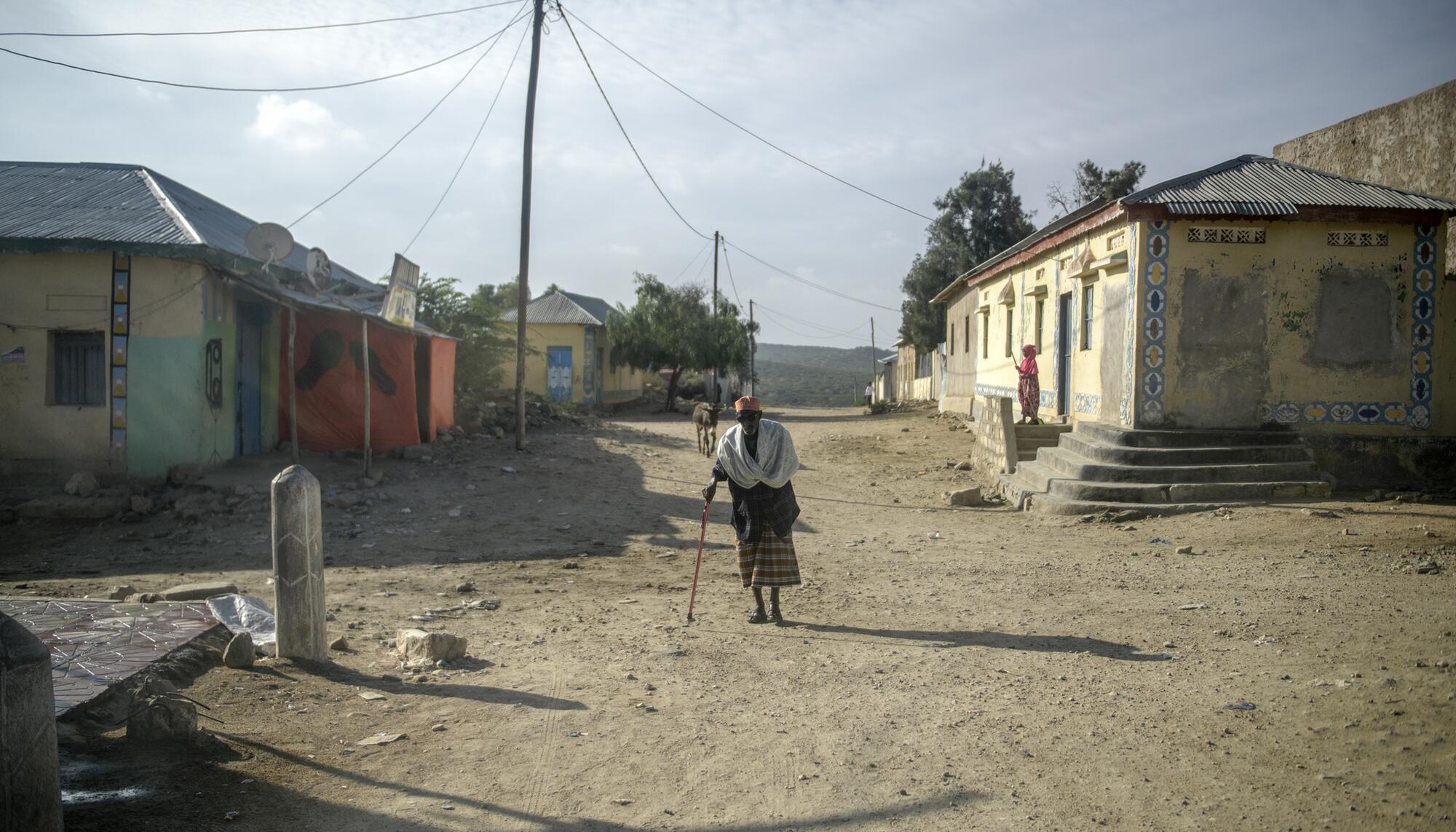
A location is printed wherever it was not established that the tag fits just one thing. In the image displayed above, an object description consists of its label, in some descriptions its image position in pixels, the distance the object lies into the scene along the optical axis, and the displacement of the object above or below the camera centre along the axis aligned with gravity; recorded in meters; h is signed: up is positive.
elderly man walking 6.68 -0.65
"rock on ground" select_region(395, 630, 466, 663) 5.65 -1.51
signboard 13.05 +1.64
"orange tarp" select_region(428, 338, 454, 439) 15.94 +0.39
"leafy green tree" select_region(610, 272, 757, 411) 34.69 +2.74
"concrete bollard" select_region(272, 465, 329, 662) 5.30 -0.95
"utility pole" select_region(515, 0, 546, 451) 16.36 +3.00
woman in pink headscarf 15.14 +0.36
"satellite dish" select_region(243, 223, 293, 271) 11.98 +2.11
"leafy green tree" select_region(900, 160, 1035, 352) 39.12 +7.44
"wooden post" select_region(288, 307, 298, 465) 11.48 +0.08
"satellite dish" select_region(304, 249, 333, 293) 12.73 +1.89
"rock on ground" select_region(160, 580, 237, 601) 6.88 -1.43
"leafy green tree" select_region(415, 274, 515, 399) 23.39 +1.99
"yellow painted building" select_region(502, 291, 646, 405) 34.75 +2.12
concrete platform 4.67 -1.40
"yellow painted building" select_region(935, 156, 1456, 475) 12.16 +1.23
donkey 18.31 -0.33
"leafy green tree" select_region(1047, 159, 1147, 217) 33.94 +8.68
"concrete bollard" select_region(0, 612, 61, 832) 2.89 -1.08
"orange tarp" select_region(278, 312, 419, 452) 14.05 +0.37
